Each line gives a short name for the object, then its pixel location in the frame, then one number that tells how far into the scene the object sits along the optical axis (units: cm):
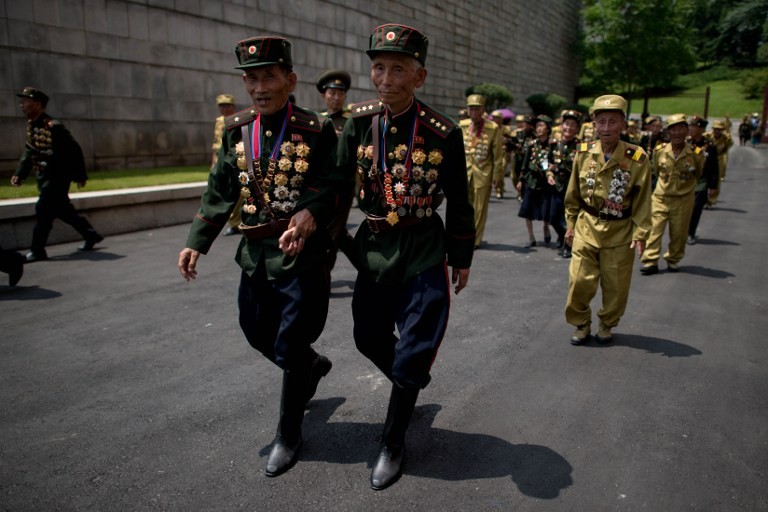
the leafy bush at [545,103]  3675
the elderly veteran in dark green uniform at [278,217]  324
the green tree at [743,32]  6900
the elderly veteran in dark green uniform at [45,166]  827
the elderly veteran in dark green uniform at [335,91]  674
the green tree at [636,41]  4019
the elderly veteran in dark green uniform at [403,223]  316
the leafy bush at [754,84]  5569
